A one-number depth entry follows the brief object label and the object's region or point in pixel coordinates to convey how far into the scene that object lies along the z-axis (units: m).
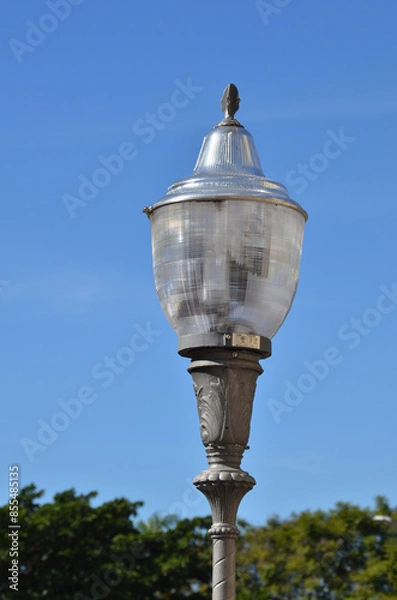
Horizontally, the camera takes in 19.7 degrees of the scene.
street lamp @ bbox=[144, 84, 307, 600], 4.64
